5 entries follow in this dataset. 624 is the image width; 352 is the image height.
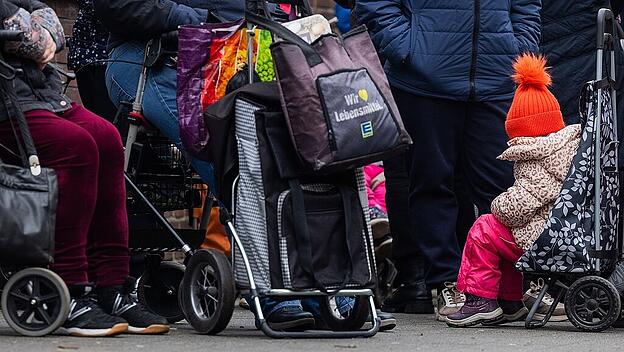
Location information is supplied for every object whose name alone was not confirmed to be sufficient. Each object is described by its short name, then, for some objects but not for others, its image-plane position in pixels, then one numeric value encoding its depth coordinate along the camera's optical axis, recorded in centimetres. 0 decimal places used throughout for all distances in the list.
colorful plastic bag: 1216
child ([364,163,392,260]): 1728
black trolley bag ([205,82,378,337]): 1138
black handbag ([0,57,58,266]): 1059
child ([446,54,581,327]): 1307
